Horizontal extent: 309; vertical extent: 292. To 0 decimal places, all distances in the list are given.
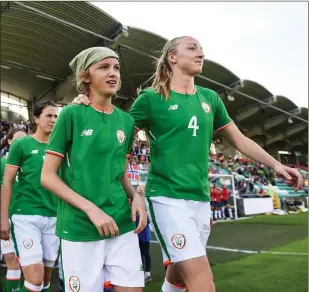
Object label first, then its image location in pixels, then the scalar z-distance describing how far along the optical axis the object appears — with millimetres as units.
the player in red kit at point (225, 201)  18828
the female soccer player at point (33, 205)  3863
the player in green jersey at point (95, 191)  2205
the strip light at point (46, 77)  23534
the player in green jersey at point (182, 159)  2688
